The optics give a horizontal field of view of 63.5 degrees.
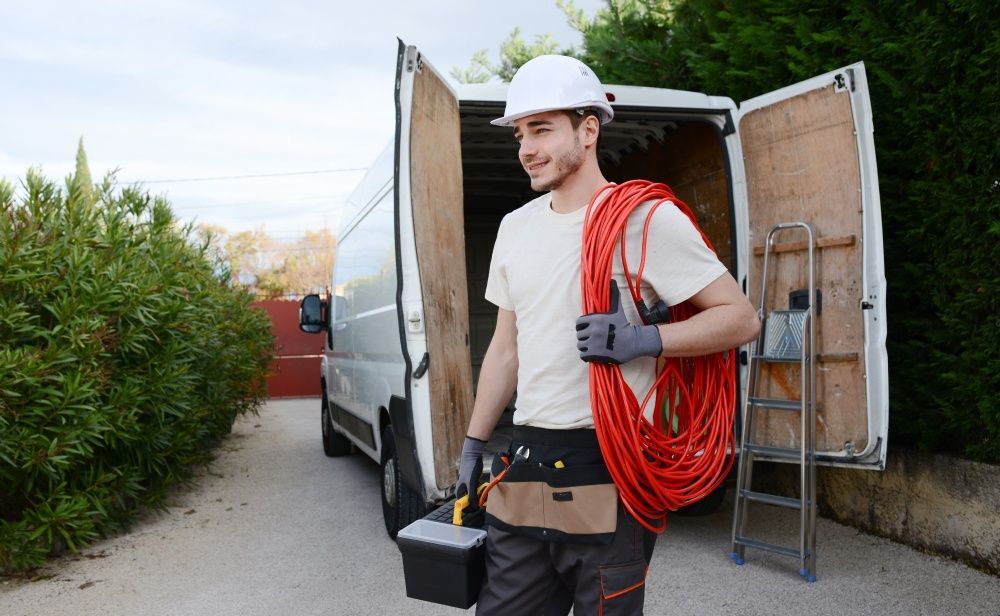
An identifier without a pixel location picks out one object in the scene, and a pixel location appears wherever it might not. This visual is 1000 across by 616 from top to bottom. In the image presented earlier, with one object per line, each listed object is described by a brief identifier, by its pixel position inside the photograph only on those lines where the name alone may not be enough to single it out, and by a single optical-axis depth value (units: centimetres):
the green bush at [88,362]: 434
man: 175
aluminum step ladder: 404
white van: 385
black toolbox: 185
